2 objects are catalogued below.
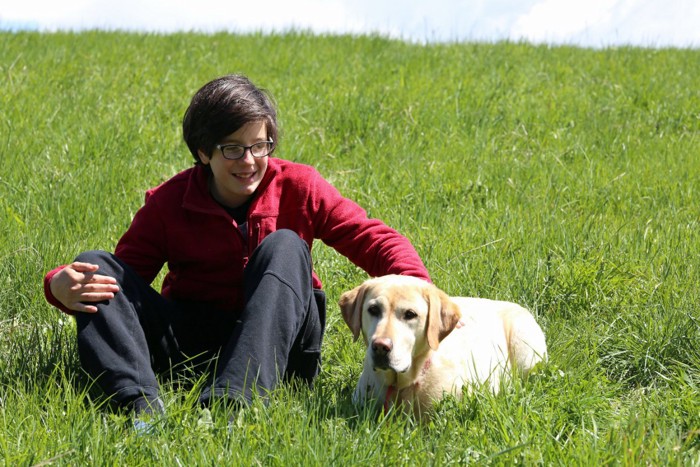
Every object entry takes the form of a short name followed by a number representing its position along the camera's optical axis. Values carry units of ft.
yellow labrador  20.62
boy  20.79
